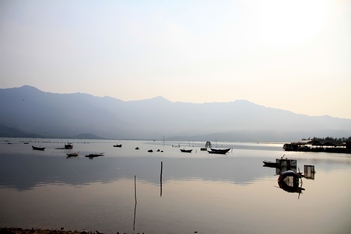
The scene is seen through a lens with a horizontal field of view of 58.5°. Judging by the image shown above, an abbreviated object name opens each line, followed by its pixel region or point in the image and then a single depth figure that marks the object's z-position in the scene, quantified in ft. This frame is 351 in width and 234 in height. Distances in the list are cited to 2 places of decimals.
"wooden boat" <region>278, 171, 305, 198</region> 141.07
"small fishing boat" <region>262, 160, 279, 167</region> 252.01
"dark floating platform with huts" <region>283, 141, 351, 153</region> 429.95
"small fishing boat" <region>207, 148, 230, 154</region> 431.02
